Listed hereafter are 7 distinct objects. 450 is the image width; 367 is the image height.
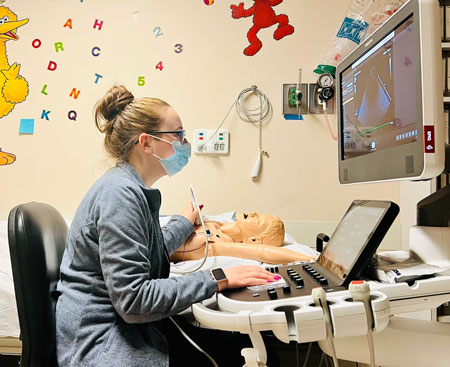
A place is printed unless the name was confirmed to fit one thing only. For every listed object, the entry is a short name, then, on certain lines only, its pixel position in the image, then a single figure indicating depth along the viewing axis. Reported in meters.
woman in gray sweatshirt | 0.84
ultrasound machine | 0.62
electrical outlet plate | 2.12
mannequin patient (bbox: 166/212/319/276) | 1.33
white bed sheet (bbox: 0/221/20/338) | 1.31
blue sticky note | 2.26
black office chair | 0.88
